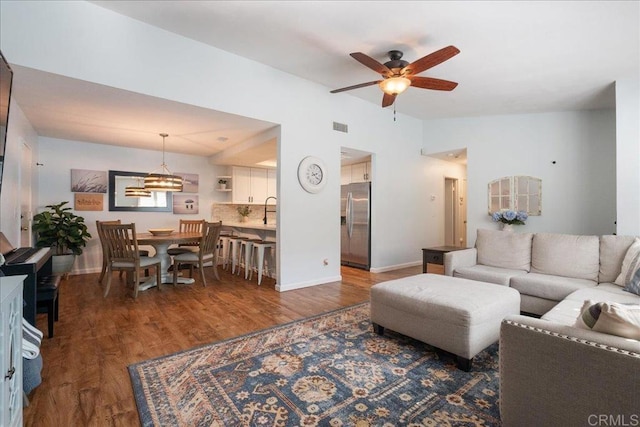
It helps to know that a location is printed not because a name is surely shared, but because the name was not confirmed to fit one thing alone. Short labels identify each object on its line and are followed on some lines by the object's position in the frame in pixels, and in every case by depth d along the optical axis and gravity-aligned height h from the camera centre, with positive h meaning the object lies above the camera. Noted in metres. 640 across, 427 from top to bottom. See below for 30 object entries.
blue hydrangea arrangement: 4.62 -0.06
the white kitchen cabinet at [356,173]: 6.37 +0.92
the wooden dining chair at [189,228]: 5.05 -0.27
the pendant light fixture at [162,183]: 4.21 +0.44
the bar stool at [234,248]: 5.10 -0.62
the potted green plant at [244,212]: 6.49 +0.03
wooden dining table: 3.93 -0.40
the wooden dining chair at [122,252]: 3.68 -0.49
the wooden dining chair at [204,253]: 4.24 -0.59
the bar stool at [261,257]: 4.42 -0.71
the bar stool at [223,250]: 5.64 -0.74
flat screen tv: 1.80 +0.74
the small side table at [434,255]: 4.33 -0.62
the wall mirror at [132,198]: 5.41 +0.29
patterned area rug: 1.56 -1.06
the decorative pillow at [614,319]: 1.14 -0.42
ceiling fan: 2.88 +1.45
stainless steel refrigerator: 5.55 -0.22
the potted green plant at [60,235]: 4.35 -0.32
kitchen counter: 4.86 -0.30
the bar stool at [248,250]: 4.70 -0.58
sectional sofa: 1.07 -0.64
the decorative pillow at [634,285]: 2.43 -0.60
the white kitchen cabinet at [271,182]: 6.96 +0.74
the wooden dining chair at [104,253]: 3.81 -0.60
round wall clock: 4.26 +0.58
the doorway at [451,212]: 7.29 +0.03
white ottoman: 2.01 -0.73
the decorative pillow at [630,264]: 2.61 -0.46
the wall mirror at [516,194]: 4.83 +0.32
